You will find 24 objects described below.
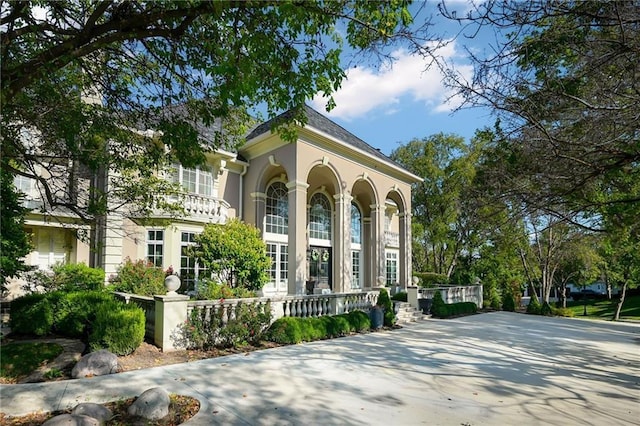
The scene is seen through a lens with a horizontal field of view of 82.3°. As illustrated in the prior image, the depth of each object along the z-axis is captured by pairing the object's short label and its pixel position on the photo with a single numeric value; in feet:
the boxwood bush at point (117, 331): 24.59
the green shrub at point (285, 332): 30.96
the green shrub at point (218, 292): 32.53
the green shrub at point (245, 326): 29.35
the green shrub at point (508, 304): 67.36
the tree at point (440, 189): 80.64
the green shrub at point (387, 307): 41.91
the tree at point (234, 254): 37.24
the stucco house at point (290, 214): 43.11
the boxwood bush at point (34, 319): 29.14
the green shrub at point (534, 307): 65.05
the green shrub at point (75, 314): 29.07
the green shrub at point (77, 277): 37.76
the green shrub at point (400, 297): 56.74
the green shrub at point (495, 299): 69.92
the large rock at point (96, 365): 21.06
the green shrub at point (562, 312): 64.34
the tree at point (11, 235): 23.34
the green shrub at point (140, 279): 37.83
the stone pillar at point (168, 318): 26.91
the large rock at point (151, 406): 15.11
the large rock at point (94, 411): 14.39
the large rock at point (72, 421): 12.87
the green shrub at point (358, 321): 37.52
